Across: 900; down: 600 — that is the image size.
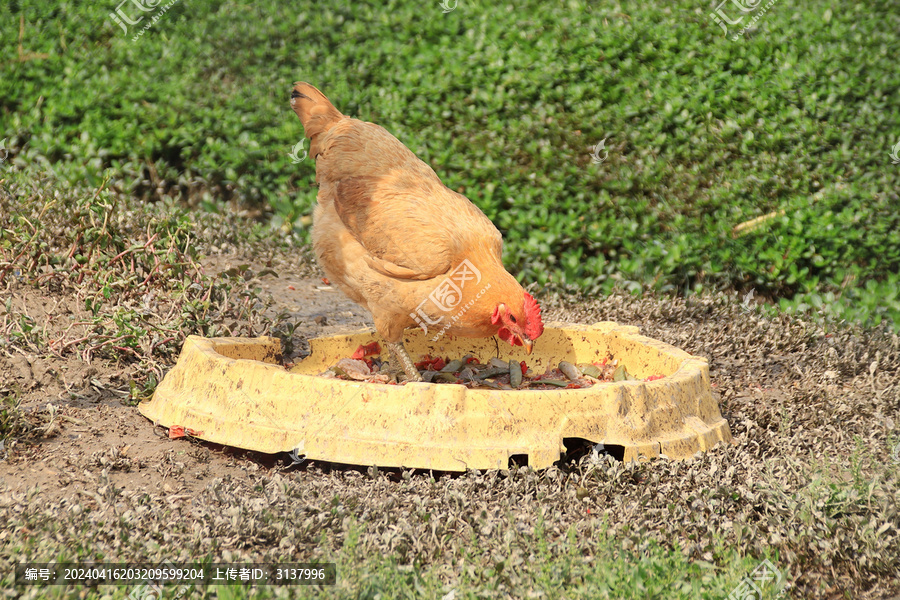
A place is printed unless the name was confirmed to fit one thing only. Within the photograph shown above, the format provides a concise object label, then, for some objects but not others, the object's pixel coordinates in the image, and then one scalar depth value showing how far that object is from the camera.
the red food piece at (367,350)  10.37
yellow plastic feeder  7.48
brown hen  8.61
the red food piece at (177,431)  8.31
